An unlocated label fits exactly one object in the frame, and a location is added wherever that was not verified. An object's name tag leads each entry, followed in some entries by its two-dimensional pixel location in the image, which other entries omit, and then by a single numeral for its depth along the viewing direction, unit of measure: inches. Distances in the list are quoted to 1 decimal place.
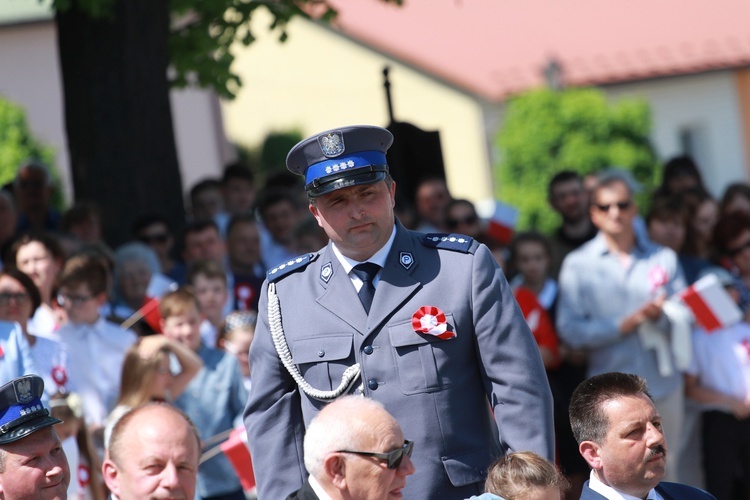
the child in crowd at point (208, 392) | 568.4
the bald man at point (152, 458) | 357.7
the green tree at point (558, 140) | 1785.2
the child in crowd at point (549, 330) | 643.5
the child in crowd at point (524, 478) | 329.1
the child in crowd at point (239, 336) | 611.2
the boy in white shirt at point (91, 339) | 580.7
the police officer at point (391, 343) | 351.9
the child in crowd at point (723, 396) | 655.8
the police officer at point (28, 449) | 356.5
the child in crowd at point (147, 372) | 542.3
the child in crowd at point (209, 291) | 645.3
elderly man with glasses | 307.4
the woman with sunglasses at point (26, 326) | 507.2
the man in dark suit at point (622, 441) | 365.7
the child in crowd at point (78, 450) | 524.7
